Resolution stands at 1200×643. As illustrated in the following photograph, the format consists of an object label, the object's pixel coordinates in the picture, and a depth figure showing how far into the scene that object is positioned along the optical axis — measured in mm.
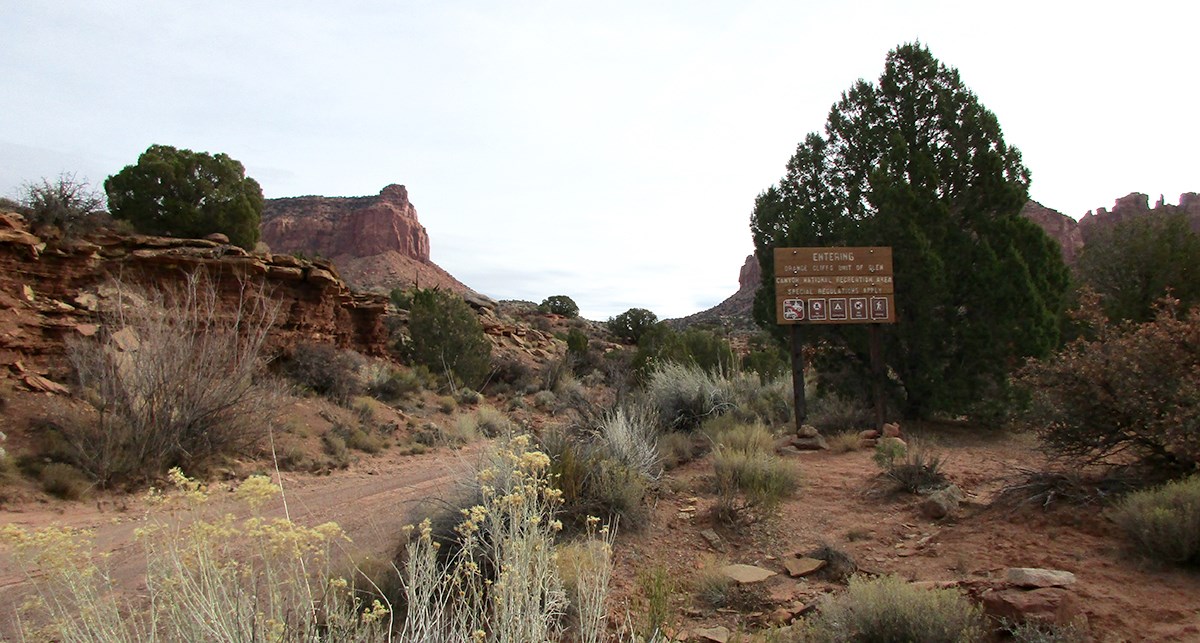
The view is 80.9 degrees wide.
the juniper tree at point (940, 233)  12109
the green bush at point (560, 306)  49500
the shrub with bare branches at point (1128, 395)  5254
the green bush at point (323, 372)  17094
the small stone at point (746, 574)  4742
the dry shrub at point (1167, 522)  4223
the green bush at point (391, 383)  19219
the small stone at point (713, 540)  5672
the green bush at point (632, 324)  40297
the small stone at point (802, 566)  4906
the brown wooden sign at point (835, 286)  11773
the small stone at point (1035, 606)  3566
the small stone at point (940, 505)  6172
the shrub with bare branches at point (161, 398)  9648
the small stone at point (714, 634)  3869
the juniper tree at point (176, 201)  21781
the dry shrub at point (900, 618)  3496
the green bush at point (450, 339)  24062
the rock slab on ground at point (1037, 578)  3952
